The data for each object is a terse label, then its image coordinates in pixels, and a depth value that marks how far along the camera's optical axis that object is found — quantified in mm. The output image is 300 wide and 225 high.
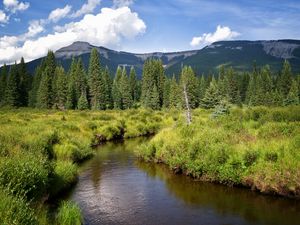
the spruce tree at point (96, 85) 77023
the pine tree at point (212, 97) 65063
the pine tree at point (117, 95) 83773
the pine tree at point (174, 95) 76716
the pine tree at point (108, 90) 80914
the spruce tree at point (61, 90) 73648
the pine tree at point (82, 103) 72805
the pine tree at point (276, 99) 70472
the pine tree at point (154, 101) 81589
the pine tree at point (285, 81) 90820
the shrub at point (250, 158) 16725
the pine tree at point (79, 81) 78165
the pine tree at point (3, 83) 79584
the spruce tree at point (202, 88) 91678
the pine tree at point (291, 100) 62244
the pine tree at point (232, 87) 92358
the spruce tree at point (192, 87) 77356
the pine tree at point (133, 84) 97505
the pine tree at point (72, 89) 73773
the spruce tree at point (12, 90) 74691
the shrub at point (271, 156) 16201
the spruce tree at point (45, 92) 72507
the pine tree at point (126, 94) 85063
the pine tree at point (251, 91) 85589
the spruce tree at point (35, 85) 77569
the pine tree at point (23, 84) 79654
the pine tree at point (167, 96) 83276
